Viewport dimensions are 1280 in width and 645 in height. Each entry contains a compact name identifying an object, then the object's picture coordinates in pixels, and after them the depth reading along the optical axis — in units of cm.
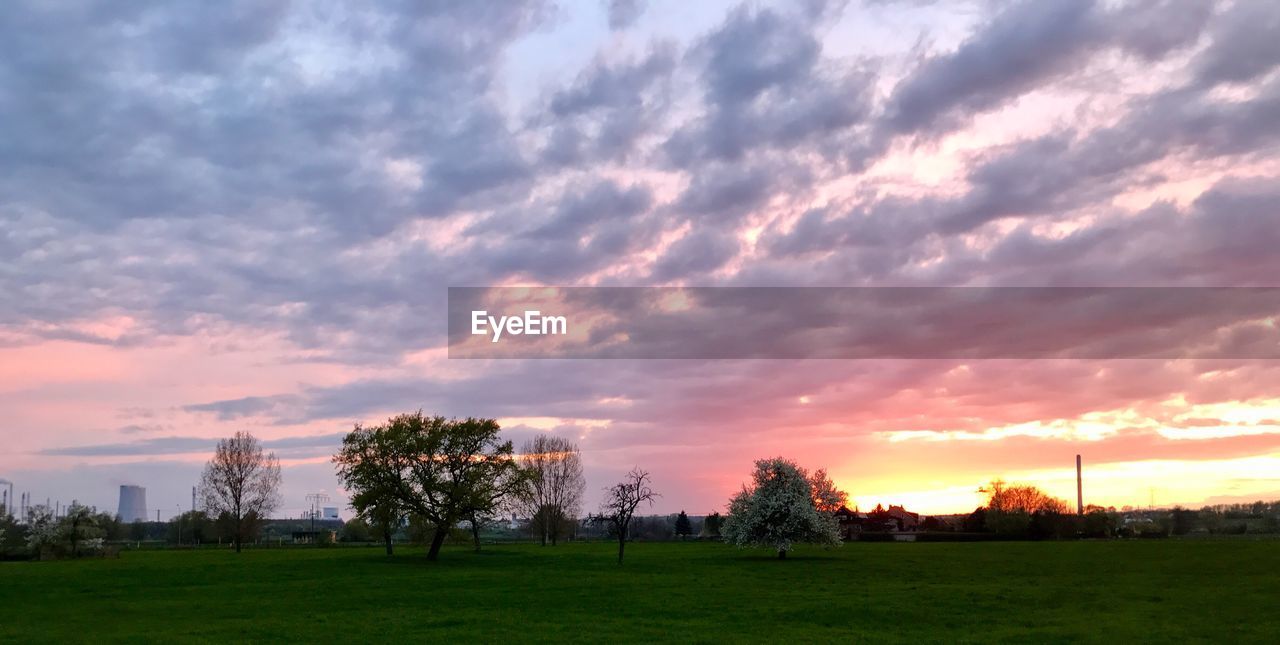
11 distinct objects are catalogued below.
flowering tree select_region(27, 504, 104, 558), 8862
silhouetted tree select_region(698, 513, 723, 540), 15662
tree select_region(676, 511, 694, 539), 16900
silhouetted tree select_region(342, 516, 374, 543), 14512
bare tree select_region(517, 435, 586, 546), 13550
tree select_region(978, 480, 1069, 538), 13350
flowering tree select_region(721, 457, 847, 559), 7669
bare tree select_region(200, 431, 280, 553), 11619
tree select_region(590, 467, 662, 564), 7569
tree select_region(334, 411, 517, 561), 7506
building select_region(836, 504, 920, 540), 16224
